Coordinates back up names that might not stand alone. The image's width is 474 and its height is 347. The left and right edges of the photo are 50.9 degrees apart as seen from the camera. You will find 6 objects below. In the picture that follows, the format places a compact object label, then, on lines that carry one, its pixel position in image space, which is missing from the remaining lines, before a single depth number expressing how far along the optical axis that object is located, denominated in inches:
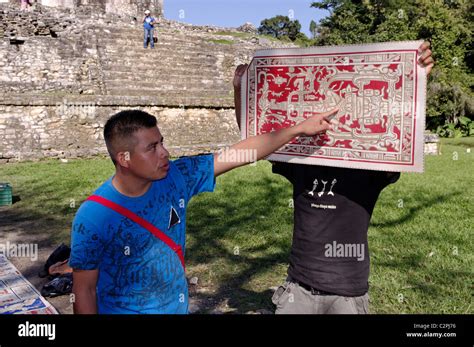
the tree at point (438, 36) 965.2
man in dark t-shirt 105.2
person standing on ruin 721.7
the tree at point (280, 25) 2395.1
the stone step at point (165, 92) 588.1
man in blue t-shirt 79.7
